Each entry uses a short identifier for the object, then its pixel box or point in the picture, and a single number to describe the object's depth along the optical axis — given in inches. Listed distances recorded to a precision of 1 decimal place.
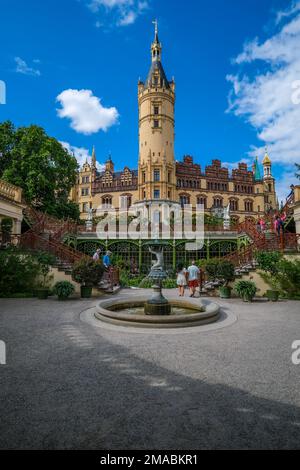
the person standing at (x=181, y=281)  528.3
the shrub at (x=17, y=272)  482.6
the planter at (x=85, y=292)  497.7
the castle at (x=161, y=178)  1950.1
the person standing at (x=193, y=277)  516.7
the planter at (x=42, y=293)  464.4
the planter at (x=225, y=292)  511.5
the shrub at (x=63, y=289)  454.0
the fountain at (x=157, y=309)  290.4
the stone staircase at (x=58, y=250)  556.1
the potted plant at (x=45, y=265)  519.8
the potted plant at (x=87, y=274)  489.1
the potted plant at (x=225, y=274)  512.1
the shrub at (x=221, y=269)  517.3
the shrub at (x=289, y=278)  474.3
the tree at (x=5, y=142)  993.4
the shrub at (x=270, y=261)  494.6
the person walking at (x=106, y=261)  623.9
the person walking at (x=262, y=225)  737.9
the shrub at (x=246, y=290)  456.4
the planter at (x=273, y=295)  462.4
